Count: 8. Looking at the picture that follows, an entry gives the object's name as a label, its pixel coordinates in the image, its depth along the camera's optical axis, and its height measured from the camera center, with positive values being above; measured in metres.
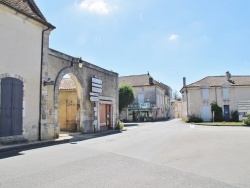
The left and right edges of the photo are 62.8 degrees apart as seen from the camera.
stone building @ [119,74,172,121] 37.07 +1.09
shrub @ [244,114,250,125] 21.28 -1.50
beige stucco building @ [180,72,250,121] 29.23 +1.50
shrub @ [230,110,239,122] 28.56 -1.30
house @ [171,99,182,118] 58.26 -0.41
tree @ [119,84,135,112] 29.94 +1.93
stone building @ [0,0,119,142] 8.85 +1.83
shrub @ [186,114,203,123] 28.13 -1.62
